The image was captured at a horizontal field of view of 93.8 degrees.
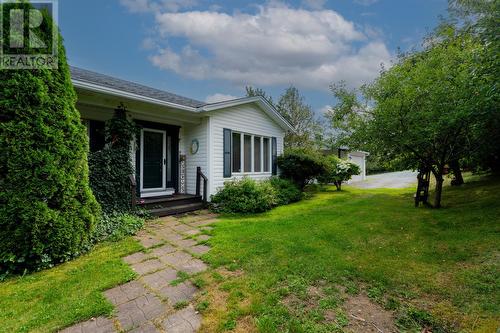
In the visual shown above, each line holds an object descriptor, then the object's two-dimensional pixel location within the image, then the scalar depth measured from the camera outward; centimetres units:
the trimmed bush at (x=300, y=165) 972
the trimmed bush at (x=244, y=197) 695
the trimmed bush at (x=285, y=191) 834
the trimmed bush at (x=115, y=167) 502
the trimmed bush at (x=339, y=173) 1187
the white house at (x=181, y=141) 619
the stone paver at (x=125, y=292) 256
